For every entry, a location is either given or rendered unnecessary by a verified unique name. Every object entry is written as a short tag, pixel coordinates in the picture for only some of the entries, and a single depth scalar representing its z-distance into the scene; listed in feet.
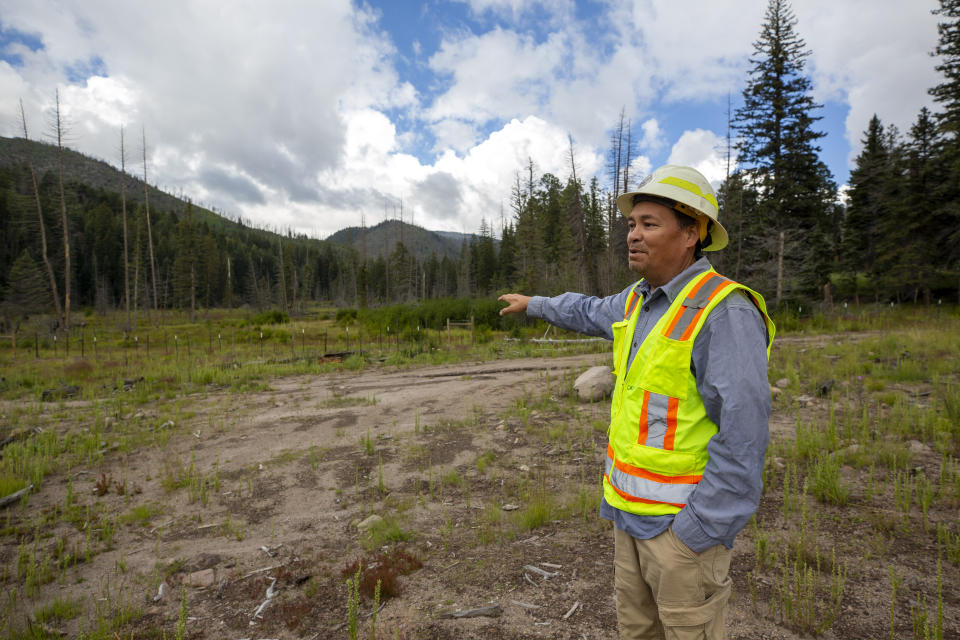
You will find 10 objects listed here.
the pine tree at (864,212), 115.03
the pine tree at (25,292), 130.00
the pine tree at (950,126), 77.97
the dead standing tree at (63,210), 103.61
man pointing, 4.94
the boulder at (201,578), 13.25
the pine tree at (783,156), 85.40
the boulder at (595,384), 31.45
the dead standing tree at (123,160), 123.43
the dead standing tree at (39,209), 101.09
